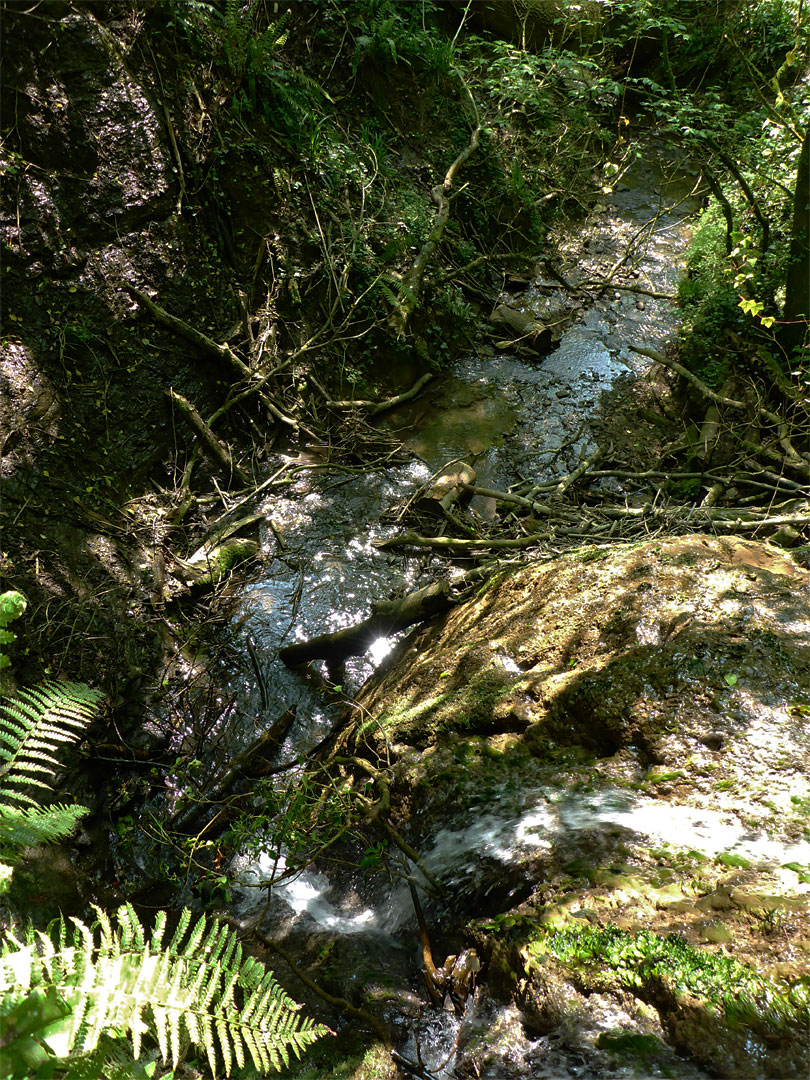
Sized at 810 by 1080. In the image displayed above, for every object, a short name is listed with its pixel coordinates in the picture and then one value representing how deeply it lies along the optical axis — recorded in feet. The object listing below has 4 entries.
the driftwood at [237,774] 12.77
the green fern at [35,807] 6.67
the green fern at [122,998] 4.32
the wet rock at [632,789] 6.26
